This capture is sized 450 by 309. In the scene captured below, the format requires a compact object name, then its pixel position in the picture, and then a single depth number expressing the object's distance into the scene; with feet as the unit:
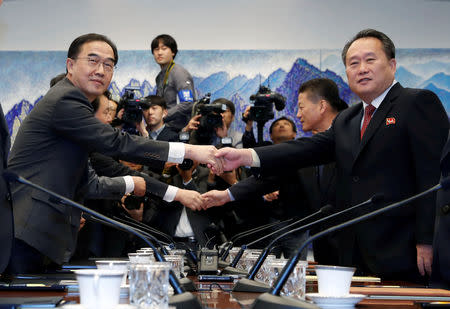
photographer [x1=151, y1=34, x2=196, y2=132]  16.15
